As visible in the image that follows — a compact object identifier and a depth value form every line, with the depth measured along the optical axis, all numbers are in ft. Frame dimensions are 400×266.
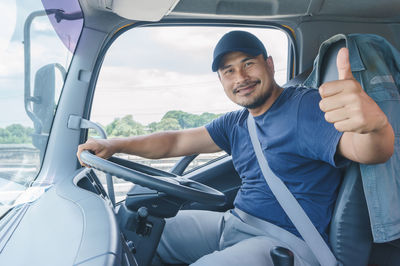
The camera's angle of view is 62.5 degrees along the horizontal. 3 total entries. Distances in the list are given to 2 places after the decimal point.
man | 2.71
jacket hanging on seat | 3.41
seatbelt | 3.63
